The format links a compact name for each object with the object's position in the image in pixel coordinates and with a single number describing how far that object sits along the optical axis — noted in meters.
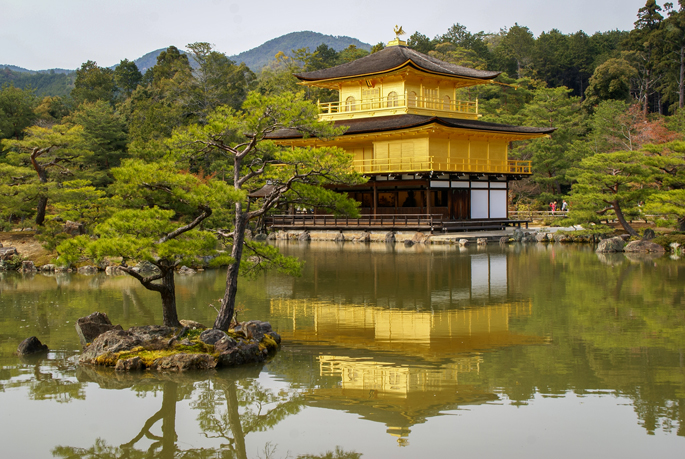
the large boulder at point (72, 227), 22.64
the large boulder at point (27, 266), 20.17
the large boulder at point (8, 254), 20.72
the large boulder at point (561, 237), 27.44
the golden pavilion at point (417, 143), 29.80
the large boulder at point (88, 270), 19.31
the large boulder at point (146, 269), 18.62
